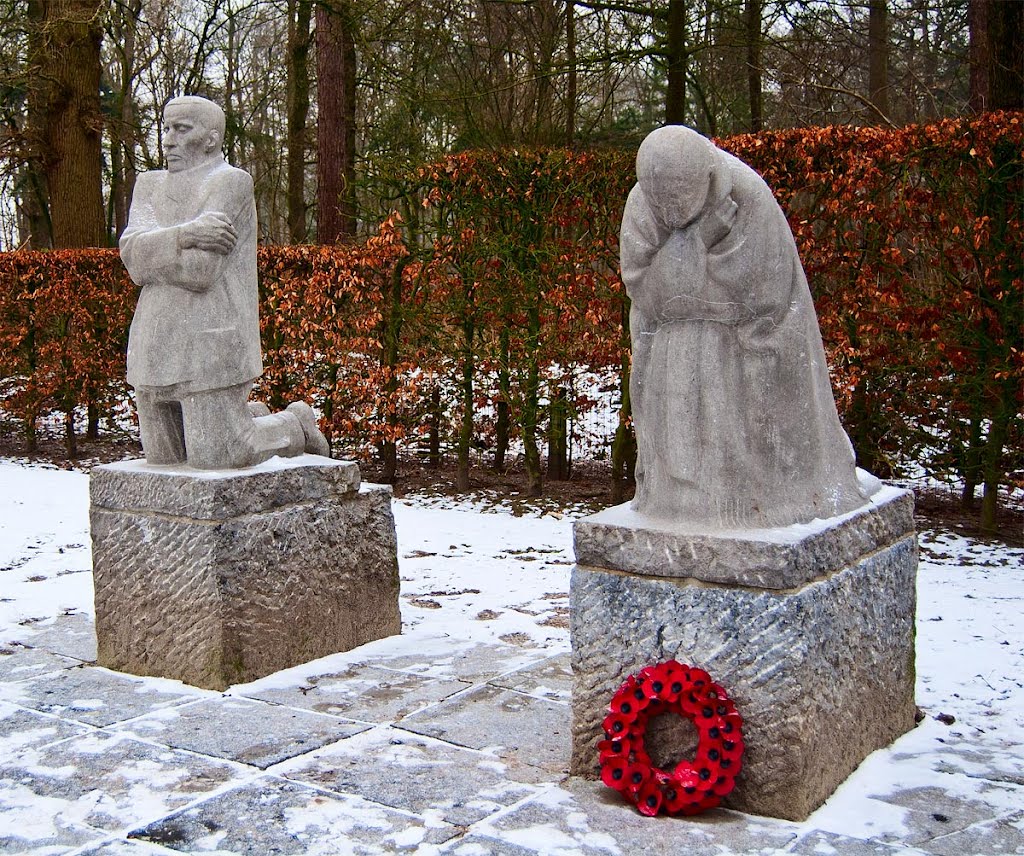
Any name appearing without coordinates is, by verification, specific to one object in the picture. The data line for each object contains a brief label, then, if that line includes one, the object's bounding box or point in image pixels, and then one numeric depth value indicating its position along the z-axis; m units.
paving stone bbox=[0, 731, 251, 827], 3.55
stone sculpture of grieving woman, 3.55
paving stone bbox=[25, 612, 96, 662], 5.42
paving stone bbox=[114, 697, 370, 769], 4.08
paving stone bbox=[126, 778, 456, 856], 3.31
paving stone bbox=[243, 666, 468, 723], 4.54
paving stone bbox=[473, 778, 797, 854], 3.24
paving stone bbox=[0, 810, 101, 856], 3.30
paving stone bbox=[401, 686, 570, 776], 4.04
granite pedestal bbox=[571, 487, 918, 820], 3.41
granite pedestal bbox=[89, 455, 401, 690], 4.84
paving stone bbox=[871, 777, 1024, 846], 3.35
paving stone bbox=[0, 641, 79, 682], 5.05
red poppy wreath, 3.40
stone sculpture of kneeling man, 4.96
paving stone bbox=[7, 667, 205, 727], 4.53
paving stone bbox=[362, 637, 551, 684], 5.05
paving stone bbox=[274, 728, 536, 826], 3.58
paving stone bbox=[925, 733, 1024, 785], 3.81
